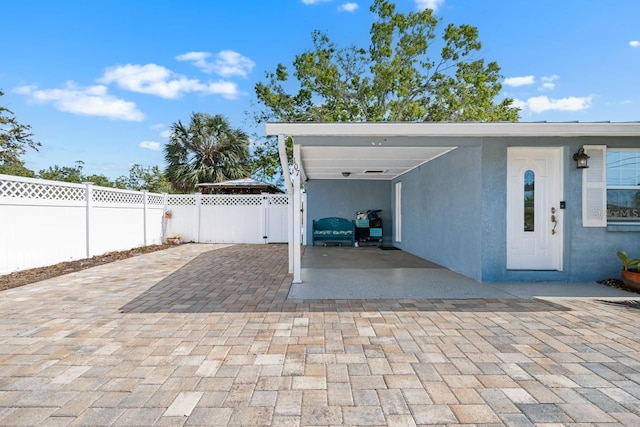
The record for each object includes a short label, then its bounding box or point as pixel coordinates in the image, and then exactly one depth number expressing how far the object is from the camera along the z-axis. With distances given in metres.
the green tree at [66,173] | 22.59
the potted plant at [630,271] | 4.83
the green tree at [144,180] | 26.61
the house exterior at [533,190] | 4.91
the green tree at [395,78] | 15.00
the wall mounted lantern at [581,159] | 5.20
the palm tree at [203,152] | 16.64
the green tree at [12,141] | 14.16
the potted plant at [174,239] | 11.57
